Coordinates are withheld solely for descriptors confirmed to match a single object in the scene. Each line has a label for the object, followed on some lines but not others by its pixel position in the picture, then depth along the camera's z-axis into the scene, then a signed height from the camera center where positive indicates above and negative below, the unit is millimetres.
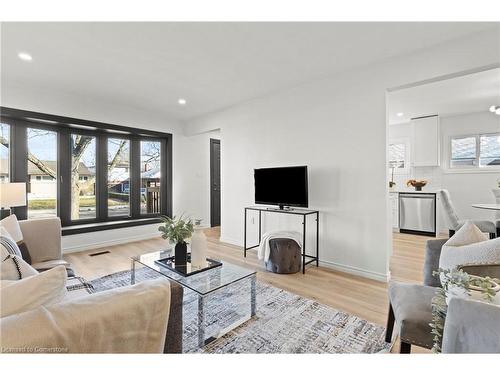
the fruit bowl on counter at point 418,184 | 5128 +12
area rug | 1662 -1093
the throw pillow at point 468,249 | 1210 -338
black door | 6115 +77
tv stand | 3039 -388
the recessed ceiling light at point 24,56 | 2607 +1399
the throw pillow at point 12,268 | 1236 -427
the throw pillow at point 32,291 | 818 -371
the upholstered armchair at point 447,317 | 796 -555
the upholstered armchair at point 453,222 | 3430 -541
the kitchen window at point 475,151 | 4770 +672
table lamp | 2662 -97
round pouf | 2992 -876
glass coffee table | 1677 -738
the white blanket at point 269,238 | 3084 -686
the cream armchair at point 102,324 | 750 -471
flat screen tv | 3199 -15
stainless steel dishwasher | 4855 -586
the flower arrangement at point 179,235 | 2111 -427
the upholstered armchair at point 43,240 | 2230 -509
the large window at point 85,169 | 3592 +283
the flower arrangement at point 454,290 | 988 -435
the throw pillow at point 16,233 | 2031 -399
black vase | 2164 -609
